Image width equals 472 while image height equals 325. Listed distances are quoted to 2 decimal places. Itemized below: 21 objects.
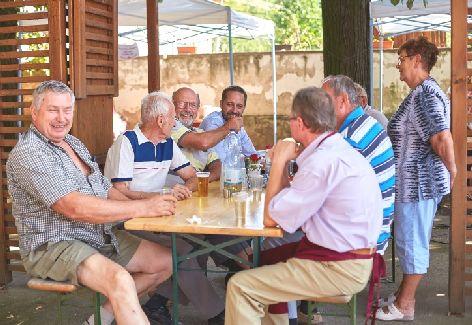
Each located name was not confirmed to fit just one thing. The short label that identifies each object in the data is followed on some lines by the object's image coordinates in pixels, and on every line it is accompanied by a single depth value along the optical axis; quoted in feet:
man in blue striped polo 13.29
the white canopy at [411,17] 32.19
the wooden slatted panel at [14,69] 16.44
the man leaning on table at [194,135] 16.75
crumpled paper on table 11.53
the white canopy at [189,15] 35.45
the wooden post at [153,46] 23.25
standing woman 15.21
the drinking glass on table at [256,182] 15.15
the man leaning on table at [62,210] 11.34
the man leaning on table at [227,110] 18.55
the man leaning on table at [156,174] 14.57
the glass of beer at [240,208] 11.60
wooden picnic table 11.16
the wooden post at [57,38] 16.40
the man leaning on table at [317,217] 10.71
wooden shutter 16.55
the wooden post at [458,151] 15.29
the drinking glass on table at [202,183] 14.33
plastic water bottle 14.23
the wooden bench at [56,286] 11.57
